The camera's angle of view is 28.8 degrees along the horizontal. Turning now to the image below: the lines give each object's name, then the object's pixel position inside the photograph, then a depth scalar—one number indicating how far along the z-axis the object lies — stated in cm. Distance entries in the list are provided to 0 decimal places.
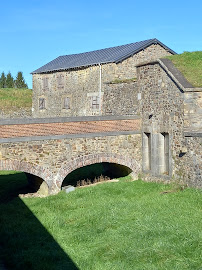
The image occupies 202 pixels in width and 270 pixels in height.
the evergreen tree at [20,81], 7244
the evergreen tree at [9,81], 7344
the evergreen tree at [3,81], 7638
